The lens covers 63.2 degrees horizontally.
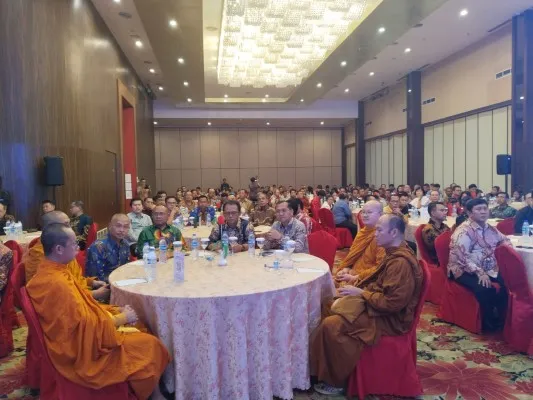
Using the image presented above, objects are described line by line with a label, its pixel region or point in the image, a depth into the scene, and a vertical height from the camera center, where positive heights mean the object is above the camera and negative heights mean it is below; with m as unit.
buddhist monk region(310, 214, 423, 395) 2.75 -0.86
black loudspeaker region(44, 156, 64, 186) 5.81 +0.22
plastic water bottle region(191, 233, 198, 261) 3.75 -0.55
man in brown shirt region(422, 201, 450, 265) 4.60 -0.50
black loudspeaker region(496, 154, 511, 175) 9.59 +0.36
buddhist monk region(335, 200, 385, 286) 3.87 -0.62
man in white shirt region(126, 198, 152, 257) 6.15 -0.48
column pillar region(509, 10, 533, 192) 8.98 +1.61
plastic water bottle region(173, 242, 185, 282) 2.92 -0.56
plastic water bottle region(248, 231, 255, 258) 3.85 -0.57
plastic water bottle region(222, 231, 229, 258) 3.61 -0.53
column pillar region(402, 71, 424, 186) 14.07 +1.69
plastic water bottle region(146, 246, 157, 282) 3.00 -0.56
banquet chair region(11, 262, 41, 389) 3.00 -1.22
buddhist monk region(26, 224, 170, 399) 2.17 -0.76
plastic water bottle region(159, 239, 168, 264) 3.58 -0.56
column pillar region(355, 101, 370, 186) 19.08 +1.65
